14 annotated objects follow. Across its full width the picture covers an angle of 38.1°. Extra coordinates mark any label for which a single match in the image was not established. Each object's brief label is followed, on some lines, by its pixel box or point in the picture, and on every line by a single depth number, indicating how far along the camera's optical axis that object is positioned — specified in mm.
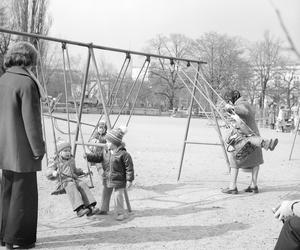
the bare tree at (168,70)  49291
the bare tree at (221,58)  38125
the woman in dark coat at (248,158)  6270
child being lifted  6156
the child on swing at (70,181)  4730
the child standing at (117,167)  4895
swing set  5271
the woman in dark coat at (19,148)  3572
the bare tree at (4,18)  26042
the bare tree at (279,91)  40519
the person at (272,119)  27641
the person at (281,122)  24047
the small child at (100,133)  7162
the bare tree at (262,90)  39812
